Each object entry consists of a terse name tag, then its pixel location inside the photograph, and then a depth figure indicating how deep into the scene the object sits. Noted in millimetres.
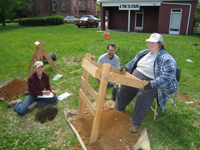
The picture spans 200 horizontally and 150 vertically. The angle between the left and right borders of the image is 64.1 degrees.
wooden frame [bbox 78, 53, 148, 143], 2141
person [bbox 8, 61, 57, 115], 3505
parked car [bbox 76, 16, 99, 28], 19828
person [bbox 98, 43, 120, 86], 4509
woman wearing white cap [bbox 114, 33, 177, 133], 2629
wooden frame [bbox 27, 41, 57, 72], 5413
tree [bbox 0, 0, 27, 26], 21189
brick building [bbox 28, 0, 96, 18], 33969
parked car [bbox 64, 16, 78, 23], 28281
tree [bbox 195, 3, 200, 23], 17020
